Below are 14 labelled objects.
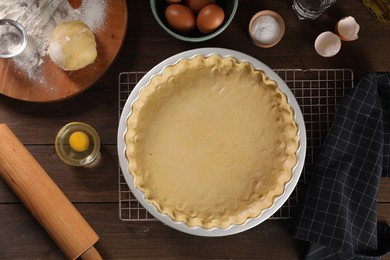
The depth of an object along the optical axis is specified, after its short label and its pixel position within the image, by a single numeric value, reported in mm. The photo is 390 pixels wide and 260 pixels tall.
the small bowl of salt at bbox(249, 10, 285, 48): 1083
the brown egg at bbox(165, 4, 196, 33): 1032
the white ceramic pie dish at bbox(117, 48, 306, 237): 979
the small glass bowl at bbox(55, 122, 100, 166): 1095
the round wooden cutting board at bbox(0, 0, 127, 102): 1067
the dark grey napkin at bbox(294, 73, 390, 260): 1056
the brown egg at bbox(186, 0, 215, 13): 1046
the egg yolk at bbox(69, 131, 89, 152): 1077
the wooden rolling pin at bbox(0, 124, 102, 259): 1043
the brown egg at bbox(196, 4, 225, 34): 1019
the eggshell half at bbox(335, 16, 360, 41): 1093
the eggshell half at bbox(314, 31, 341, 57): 1094
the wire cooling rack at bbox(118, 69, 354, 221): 1100
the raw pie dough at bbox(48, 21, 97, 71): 1021
